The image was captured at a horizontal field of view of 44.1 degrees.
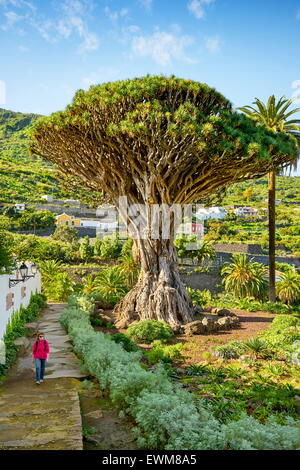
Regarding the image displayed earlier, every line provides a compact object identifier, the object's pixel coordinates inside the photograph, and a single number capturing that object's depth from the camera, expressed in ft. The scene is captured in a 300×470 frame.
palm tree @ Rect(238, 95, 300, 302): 62.18
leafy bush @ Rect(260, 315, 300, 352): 34.45
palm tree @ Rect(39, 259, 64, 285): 69.00
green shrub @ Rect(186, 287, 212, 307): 64.97
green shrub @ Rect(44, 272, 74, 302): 64.69
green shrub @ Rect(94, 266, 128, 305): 61.35
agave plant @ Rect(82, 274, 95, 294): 67.75
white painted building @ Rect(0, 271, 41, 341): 28.35
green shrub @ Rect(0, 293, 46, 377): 25.61
